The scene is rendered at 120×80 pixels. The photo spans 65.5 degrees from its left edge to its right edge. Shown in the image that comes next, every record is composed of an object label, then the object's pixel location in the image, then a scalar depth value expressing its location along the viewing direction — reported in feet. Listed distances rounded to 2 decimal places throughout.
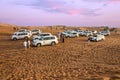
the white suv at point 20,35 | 61.96
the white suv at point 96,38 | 61.78
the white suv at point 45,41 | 47.29
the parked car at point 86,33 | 81.78
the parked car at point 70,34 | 71.25
